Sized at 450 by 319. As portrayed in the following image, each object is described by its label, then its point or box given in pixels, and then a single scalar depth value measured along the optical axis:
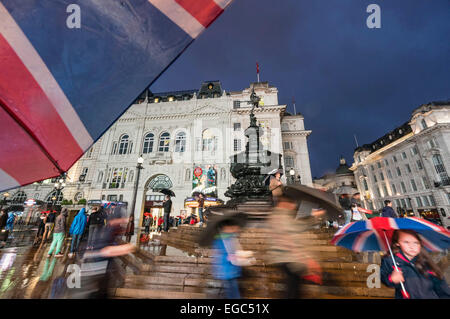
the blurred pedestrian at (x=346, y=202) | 7.52
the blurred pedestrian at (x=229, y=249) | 3.06
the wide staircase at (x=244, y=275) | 3.71
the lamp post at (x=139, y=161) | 11.63
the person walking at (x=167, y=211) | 9.90
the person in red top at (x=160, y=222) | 19.85
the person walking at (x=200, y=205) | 10.39
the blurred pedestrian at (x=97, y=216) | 7.02
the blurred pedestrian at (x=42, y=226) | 10.27
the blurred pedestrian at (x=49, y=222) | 10.38
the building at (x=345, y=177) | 60.75
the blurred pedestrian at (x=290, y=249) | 2.70
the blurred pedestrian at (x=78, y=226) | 7.44
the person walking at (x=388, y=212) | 6.72
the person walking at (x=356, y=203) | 6.84
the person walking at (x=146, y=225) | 14.34
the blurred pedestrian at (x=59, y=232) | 7.04
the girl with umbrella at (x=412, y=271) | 2.33
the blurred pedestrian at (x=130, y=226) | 10.48
